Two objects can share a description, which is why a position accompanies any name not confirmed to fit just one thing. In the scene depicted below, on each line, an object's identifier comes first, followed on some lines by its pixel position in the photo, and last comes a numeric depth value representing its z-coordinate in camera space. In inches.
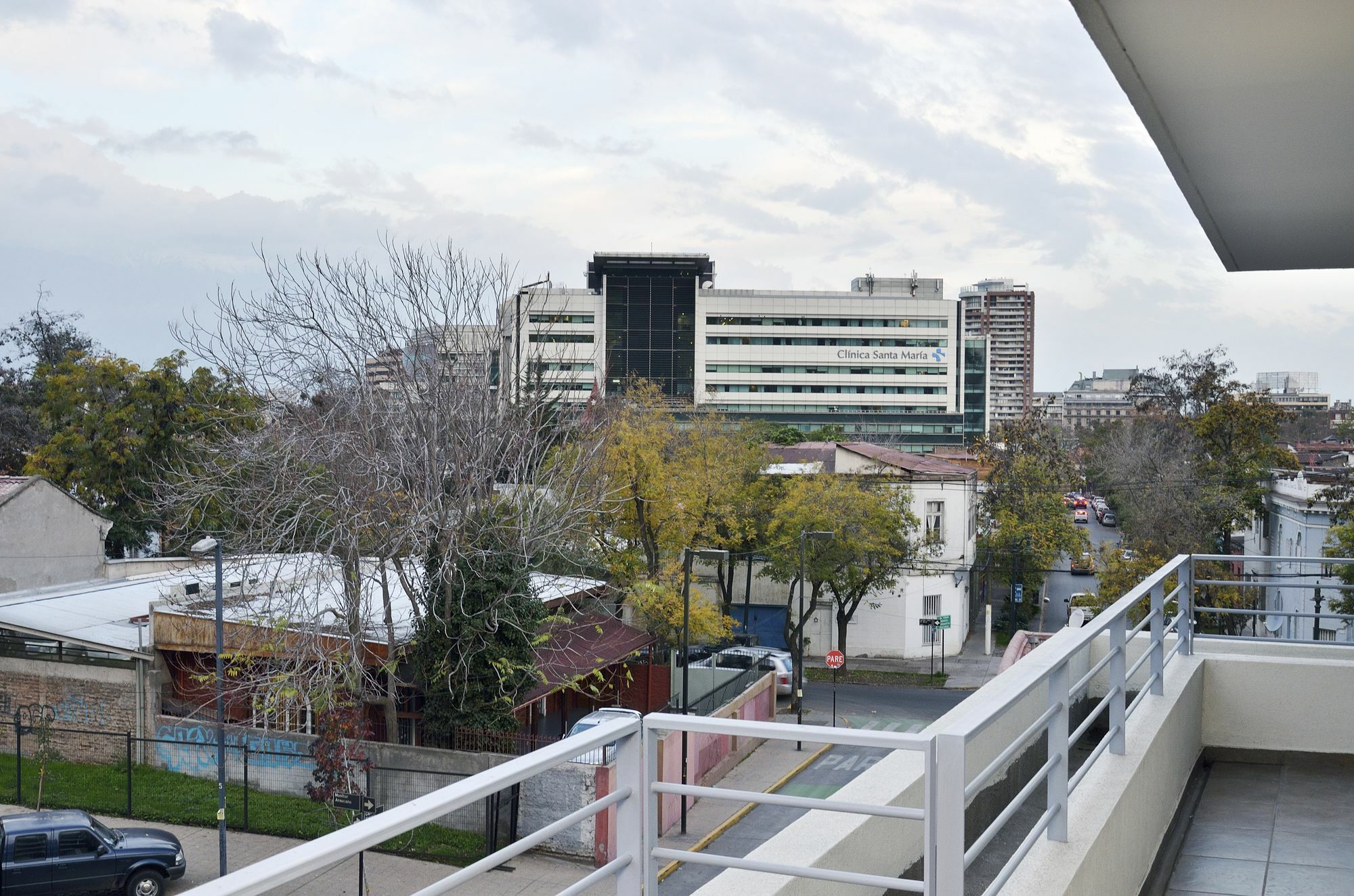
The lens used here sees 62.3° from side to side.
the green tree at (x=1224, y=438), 1438.2
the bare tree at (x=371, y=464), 714.2
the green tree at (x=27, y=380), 1539.1
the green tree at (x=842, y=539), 1315.2
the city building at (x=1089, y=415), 7039.9
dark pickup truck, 551.8
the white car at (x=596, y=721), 599.8
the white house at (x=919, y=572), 1427.2
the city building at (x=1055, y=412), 5389.8
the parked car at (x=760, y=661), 1131.2
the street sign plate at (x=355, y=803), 592.4
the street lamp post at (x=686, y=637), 818.2
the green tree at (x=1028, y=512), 1627.7
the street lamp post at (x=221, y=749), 618.5
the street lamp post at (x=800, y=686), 1082.7
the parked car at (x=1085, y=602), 1359.5
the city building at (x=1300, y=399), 6730.8
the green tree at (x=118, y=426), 1254.9
